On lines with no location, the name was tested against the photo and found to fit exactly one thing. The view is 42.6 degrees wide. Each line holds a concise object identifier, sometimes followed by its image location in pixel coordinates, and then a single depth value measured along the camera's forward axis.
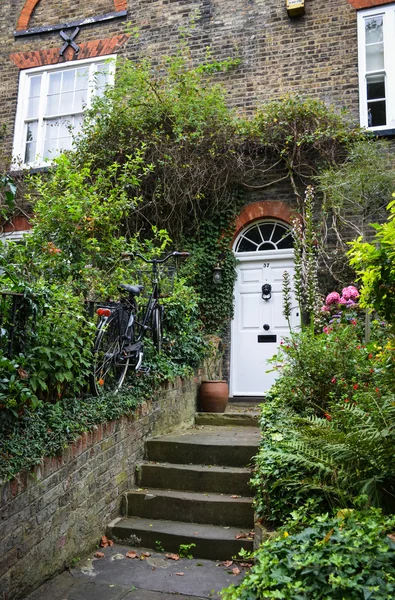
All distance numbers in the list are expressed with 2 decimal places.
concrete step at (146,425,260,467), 5.06
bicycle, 4.64
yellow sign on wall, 9.19
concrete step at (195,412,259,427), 6.28
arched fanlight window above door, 8.77
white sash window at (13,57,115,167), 10.34
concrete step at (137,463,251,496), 4.73
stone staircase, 4.18
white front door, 8.52
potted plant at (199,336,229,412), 6.94
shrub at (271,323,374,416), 4.72
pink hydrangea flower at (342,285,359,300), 6.82
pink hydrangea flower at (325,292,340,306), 7.04
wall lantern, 8.63
